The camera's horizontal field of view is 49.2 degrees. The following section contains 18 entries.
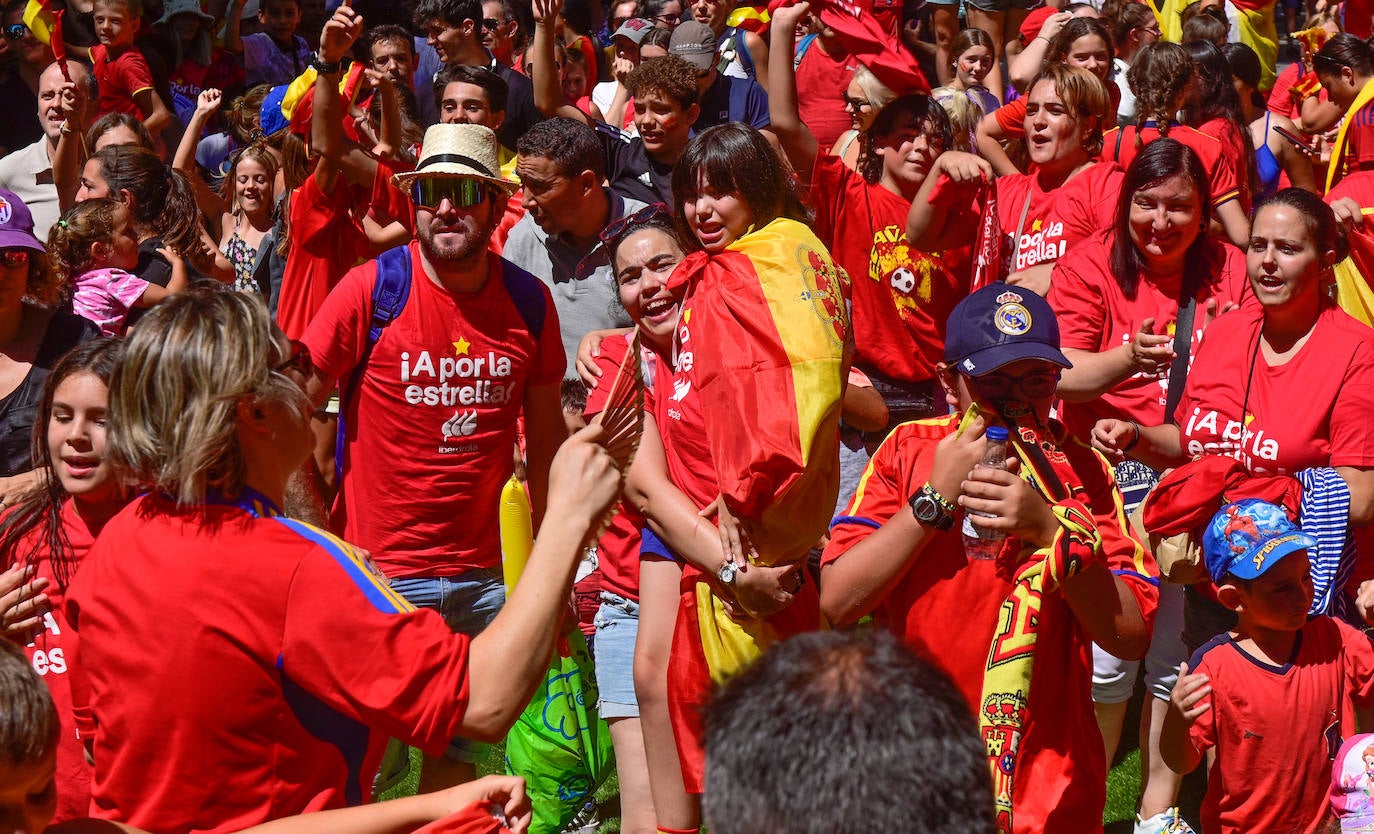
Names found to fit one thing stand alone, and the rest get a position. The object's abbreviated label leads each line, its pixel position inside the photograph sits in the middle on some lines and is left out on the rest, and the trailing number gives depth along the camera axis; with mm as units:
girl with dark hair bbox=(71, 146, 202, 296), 6934
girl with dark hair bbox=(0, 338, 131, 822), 3508
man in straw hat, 5031
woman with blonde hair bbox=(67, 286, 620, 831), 2471
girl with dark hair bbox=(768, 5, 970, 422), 6328
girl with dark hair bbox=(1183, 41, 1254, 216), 7223
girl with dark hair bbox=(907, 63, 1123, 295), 6152
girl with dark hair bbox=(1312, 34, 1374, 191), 7359
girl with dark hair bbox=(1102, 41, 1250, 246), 6738
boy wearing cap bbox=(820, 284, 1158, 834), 3223
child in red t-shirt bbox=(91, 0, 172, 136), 10727
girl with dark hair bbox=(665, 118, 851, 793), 3602
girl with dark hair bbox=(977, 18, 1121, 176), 8062
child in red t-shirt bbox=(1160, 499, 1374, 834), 4188
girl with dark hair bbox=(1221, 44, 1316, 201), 8758
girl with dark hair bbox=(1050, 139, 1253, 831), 5371
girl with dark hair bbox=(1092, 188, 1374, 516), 4816
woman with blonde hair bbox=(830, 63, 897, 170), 6652
